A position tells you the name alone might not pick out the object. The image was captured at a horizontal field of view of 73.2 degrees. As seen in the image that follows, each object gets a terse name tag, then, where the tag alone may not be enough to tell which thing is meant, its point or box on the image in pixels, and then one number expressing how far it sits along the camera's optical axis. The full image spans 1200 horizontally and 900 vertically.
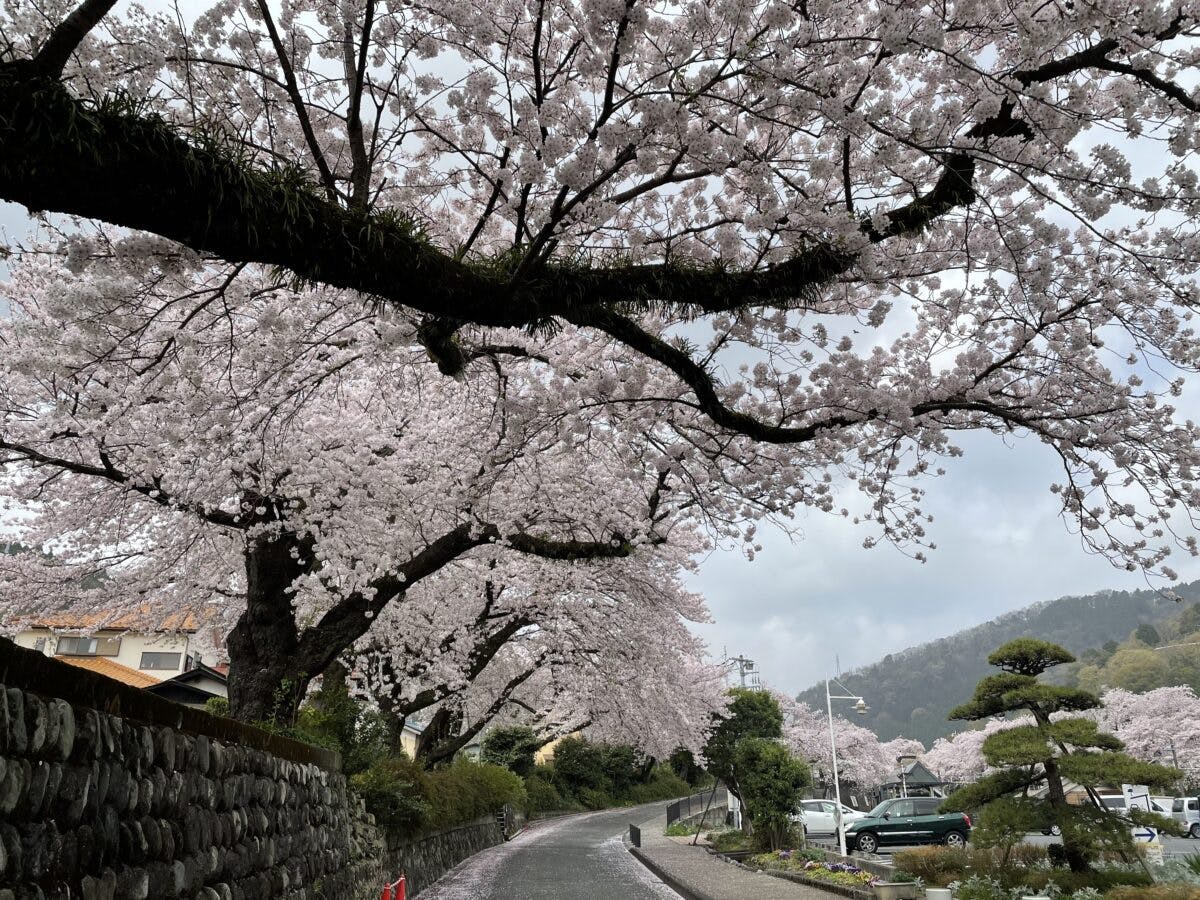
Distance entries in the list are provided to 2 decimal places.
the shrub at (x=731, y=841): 19.30
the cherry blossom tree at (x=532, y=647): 16.05
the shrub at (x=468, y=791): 14.91
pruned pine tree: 9.48
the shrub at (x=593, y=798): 40.34
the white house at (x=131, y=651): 24.80
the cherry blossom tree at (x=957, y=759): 31.36
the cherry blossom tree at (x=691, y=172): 3.89
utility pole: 44.54
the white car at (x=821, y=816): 26.14
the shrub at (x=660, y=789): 44.25
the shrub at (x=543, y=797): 34.88
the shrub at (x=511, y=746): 33.16
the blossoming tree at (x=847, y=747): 44.50
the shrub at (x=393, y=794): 11.37
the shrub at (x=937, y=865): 10.97
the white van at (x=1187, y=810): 27.63
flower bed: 12.38
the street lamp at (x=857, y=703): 23.77
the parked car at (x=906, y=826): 21.39
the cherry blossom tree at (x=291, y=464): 7.82
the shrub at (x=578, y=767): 40.22
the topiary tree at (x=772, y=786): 17.62
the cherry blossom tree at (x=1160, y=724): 34.55
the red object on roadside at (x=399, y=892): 7.17
